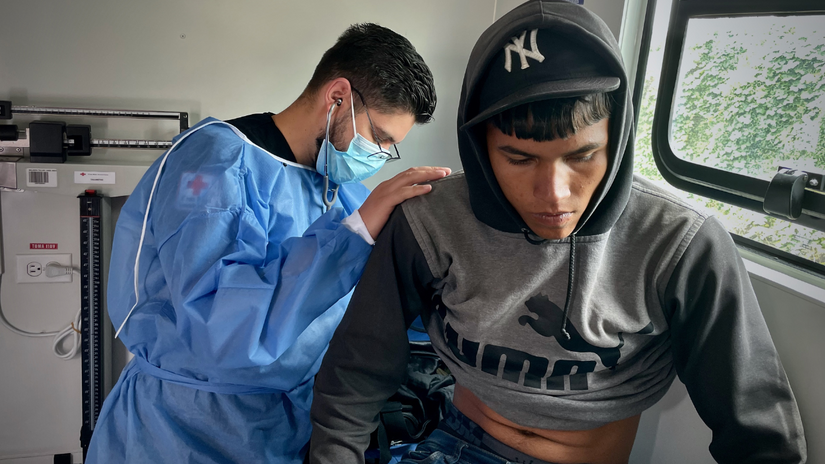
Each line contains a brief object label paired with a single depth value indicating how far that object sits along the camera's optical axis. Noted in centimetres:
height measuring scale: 229
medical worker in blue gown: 130
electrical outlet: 239
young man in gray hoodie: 91
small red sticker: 240
